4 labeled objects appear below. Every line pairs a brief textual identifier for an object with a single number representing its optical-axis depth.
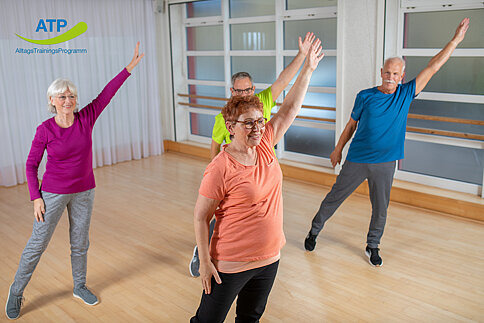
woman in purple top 2.78
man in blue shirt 3.37
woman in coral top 1.89
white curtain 5.74
